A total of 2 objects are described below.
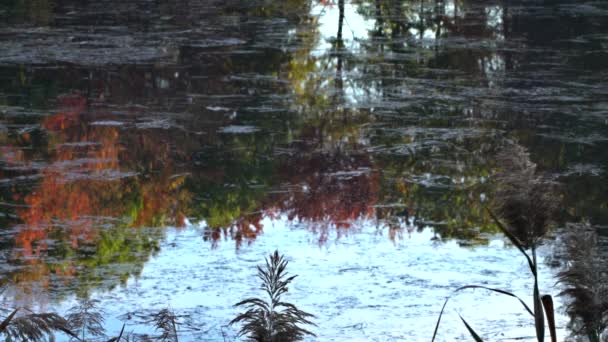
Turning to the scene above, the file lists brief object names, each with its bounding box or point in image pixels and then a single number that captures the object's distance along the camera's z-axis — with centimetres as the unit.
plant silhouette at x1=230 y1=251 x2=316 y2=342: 419
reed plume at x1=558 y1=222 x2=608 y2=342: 457
